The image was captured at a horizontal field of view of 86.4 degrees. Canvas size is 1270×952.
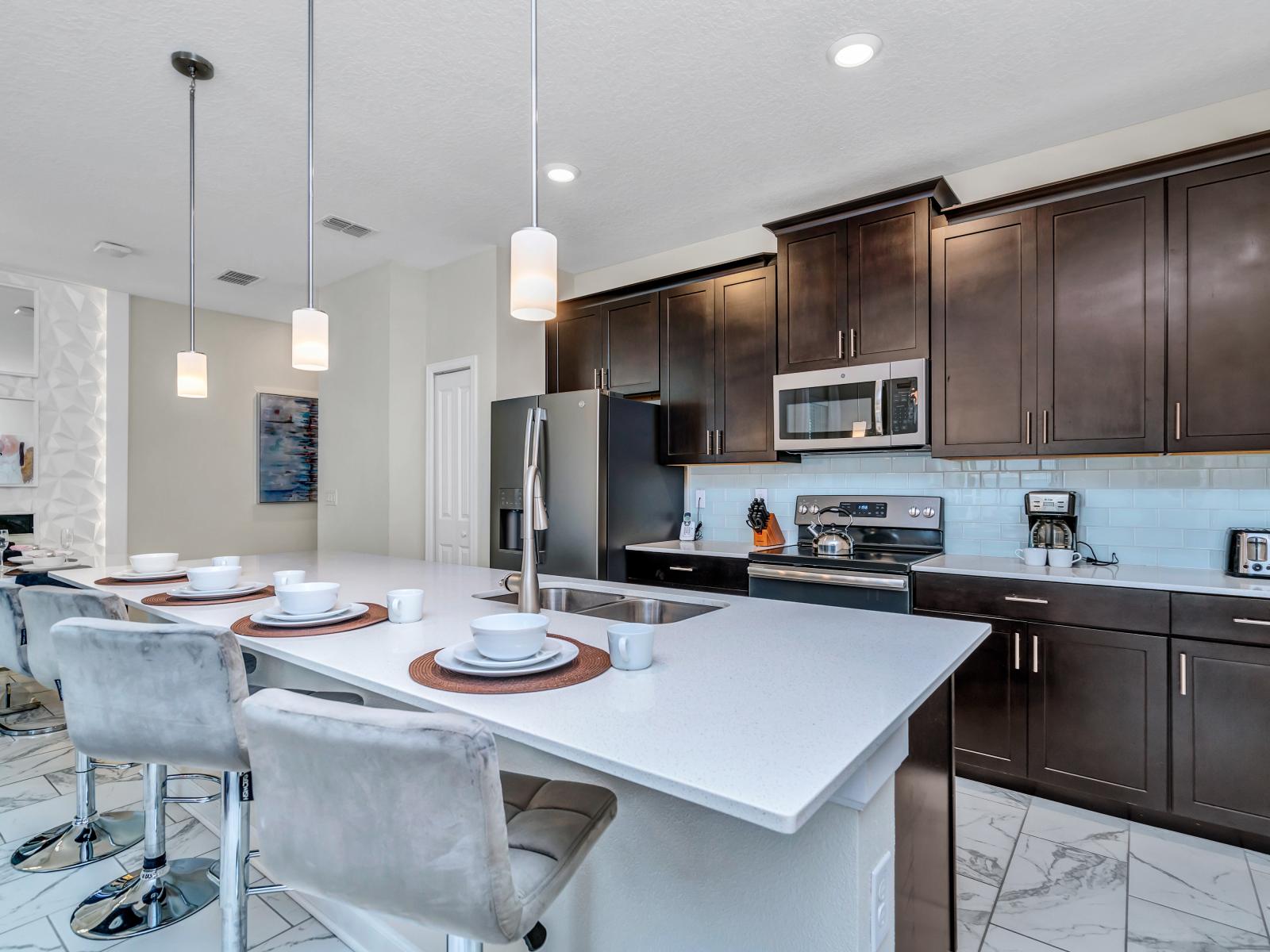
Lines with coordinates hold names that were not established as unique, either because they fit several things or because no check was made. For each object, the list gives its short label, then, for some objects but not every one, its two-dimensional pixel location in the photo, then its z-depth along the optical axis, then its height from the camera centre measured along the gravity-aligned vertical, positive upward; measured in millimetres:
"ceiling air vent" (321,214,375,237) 3666 +1406
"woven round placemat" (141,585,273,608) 1918 -356
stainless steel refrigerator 3594 -13
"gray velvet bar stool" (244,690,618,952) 777 -408
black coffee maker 2803 -147
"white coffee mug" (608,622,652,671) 1208 -303
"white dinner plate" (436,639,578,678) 1161 -328
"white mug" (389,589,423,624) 1633 -308
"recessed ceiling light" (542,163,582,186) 3064 +1423
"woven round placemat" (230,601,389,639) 1518 -349
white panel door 4242 +91
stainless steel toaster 2377 -247
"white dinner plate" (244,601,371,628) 1589 -337
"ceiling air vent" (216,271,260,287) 4565 +1374
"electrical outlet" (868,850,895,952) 1033 -659
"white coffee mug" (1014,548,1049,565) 2736 -295
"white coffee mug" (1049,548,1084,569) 2674 -295
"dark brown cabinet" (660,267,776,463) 3547 +621
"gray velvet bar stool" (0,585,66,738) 2154 -501
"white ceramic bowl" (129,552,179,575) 2371 -301
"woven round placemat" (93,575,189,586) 2289 -355
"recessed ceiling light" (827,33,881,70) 2184 +1429
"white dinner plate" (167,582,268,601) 1979 -342
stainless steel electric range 2840 -338
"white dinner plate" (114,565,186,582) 2330 -343
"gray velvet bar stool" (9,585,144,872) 1816 -1114
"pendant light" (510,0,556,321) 1571 +503
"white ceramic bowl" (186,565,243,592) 2008 -299
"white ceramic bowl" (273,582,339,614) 1614 -286
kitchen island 820 -344
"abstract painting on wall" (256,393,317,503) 5723 +264
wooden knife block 3607 -293
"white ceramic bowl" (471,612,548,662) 1185 -278
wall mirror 4371 +941
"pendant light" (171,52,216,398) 2814 +435
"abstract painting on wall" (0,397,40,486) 4340 +230
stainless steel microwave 3000 +348
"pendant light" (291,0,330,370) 2217 +464
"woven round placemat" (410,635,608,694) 1102 -340
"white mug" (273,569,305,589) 1875 -281
